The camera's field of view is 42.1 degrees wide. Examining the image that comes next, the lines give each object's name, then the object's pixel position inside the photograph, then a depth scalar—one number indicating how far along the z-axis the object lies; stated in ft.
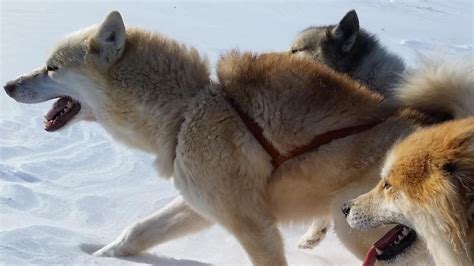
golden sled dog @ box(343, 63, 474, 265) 6.96
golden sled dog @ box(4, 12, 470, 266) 9.66
